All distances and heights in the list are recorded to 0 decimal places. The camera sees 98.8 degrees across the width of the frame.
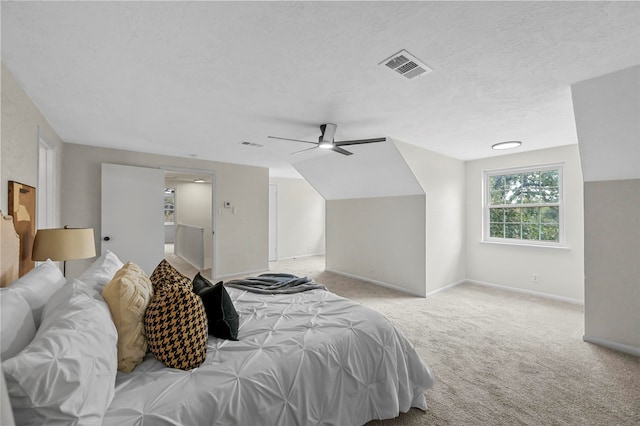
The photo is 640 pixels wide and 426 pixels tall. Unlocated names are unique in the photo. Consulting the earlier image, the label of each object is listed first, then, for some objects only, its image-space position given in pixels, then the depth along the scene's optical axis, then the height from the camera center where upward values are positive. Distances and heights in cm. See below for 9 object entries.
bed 86 -72
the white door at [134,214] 418 +2
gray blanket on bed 245 -65
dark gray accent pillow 160 -58
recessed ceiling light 382 +102
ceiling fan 301 +85
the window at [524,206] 425 +18
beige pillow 127 -48
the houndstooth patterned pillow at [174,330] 130 -56
